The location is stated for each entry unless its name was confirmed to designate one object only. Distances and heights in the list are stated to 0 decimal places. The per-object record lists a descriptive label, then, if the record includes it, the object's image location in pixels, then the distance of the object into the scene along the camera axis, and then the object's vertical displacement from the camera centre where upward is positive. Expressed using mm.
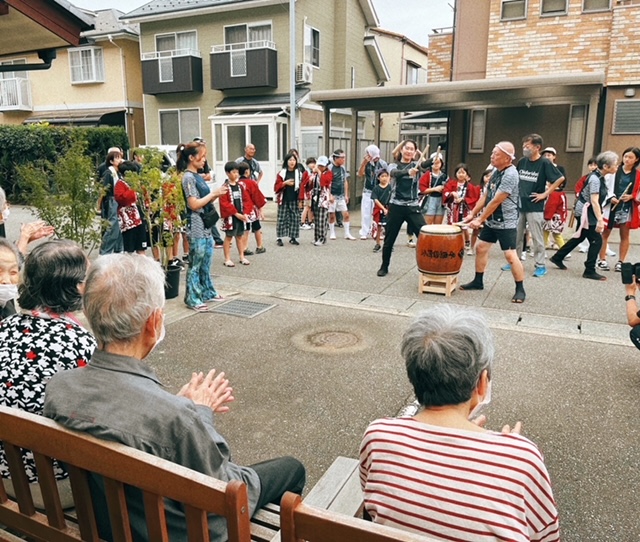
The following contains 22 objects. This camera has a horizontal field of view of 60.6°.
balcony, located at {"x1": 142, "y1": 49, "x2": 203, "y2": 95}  20250 +2573
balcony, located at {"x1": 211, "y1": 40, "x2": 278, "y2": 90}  19062 +2653
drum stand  6734 -1730
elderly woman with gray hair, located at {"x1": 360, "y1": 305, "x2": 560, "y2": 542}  1457 -864
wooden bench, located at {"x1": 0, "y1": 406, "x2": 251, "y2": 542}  1403 -931
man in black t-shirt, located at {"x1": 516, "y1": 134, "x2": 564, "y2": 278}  7273 -570
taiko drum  6535 -1241
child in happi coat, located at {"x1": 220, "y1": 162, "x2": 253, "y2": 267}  8219 -1019
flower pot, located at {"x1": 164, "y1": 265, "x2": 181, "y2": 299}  6582 -1651
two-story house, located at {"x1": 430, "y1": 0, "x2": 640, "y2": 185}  12852 +2052
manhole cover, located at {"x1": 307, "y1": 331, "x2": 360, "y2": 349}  5168 -1866
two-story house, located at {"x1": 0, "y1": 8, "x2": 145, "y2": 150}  22641 +2326
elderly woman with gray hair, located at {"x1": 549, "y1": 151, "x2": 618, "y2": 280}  7398 -876
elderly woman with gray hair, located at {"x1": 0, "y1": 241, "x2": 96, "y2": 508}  2049 -747
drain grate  6141 -1872
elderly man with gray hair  1656 -779
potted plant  6324 -671
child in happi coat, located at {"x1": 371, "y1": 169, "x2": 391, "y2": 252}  9445 -969
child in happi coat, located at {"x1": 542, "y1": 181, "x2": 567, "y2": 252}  8633 -1077
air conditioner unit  19312 +2398
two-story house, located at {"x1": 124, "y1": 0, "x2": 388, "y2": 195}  19203 +2551
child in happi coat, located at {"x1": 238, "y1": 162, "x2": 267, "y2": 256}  8742 -875
